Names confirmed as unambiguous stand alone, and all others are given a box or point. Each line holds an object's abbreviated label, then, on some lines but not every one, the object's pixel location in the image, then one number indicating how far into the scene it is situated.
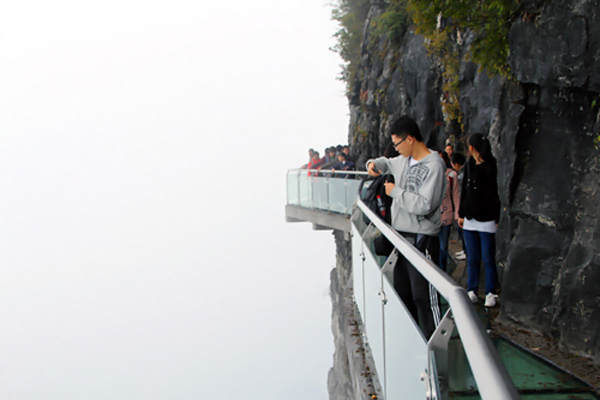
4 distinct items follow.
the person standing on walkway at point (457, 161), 7.84
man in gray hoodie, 3.59
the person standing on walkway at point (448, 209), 7.07
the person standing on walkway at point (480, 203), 5.40
